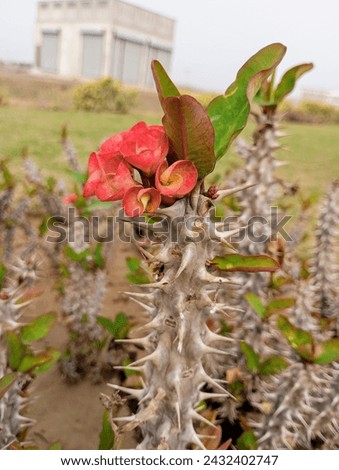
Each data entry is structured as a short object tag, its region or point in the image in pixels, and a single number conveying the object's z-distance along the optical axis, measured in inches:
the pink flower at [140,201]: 7.0
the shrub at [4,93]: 372.1
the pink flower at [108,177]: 7.3
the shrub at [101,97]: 459.7
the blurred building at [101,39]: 554.0
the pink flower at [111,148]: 7.5
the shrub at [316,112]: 573.5
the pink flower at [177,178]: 7.1
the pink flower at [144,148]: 7.0
